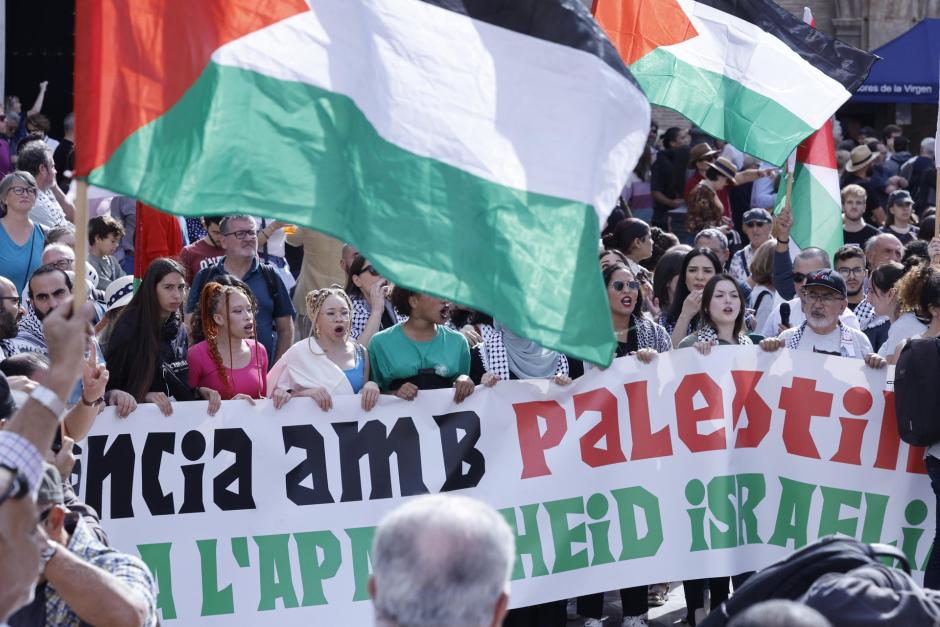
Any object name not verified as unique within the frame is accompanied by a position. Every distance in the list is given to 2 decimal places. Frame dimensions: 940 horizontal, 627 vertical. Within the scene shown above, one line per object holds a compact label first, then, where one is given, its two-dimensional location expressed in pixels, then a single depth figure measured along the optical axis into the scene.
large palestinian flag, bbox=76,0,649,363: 8.97
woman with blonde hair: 13.97
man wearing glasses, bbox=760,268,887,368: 14.73
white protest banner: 12.70
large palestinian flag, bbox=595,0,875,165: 15.58
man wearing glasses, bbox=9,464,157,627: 7.14
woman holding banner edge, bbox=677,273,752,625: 14.85
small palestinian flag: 18.97
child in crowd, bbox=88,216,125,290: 18.97
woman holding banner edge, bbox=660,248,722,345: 16.45
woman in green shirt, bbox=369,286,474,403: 13.78
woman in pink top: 13.81
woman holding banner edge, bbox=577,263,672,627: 14.81
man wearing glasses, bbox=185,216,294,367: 16.47
